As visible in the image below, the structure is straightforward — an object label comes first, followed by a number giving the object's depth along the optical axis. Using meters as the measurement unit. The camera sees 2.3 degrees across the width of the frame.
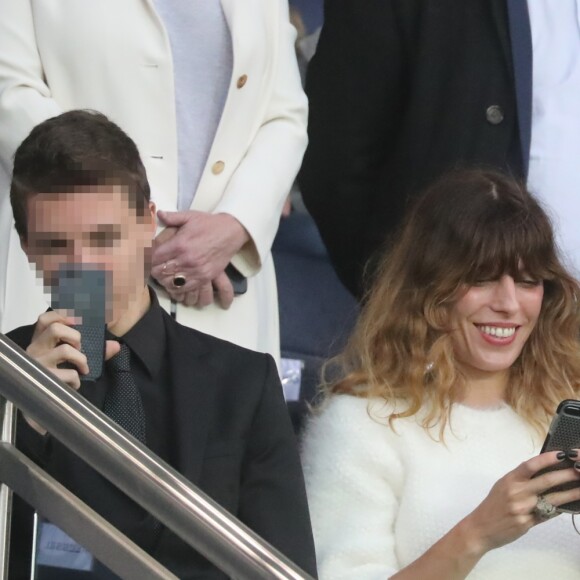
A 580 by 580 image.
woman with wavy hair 19.16
